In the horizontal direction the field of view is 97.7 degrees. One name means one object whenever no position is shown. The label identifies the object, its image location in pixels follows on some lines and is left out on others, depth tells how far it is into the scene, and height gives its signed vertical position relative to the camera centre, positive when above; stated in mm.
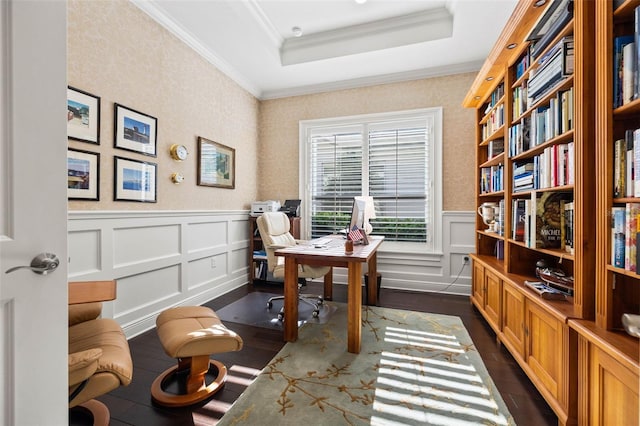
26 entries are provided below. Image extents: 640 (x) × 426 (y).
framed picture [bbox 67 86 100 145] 1978 +715
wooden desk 2172 -502
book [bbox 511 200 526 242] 2126 -50
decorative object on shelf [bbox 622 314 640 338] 1061 -422
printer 3982 +86
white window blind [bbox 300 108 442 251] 3826 +593
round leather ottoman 1589 -807
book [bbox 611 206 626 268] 1166 -94
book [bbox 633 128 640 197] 1094 +204
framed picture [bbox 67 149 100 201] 1980 +280
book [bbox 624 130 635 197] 1135 +189
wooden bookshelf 1147 -296
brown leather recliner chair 1090 -637
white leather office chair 2815 -358
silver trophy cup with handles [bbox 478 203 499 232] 2791 +4
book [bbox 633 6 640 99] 1099 +607
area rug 1509 -1087
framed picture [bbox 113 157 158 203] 2330 +290
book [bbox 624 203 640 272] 1108 -82
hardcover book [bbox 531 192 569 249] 1842 -43
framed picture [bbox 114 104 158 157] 2334 +728
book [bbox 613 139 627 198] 1176 +196
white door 821 +14
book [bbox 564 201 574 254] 1672 -82
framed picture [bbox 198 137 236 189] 3275 +612
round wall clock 2855 +632
